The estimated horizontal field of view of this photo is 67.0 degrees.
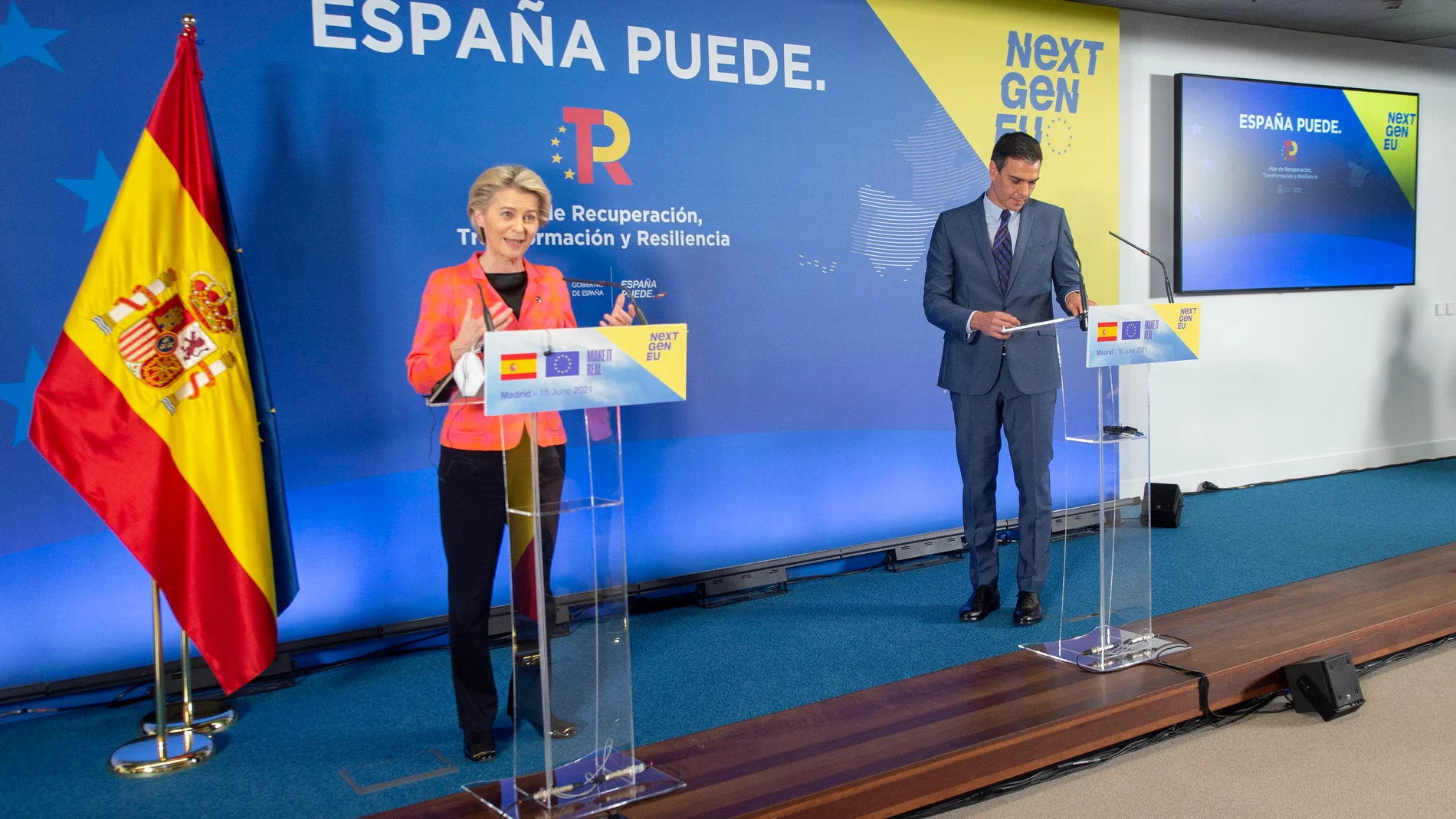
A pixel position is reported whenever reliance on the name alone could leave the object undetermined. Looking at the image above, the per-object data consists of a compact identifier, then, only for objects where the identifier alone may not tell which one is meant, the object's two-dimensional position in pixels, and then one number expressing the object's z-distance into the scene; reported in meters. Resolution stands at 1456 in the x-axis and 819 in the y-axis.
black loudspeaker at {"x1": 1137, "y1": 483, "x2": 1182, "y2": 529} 5.83
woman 2.90
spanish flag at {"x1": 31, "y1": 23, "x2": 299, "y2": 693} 3.07
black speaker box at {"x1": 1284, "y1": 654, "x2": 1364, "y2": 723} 3.25
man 4.15
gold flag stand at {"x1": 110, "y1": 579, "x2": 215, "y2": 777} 3.13
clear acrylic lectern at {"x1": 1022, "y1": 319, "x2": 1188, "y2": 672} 3.48
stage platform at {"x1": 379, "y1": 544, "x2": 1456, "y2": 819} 2.63
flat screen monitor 6.40
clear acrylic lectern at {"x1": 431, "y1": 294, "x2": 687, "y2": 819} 2.41
